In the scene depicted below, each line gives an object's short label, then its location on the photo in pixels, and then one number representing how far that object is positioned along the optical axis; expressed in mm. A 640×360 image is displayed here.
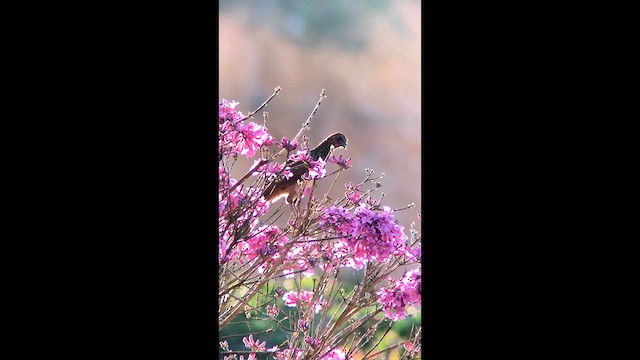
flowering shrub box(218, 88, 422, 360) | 28134
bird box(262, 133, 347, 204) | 28241
